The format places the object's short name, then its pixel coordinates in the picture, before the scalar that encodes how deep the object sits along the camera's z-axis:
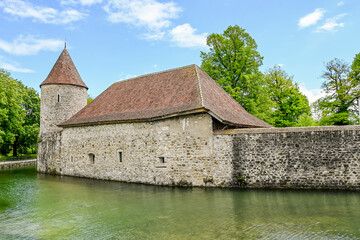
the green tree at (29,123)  32.47
